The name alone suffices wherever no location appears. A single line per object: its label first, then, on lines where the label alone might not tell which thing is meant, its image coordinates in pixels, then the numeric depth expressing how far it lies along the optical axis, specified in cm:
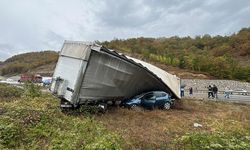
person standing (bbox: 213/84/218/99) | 1127
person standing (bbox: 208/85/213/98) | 1145
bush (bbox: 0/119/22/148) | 333
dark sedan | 685
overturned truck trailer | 548
